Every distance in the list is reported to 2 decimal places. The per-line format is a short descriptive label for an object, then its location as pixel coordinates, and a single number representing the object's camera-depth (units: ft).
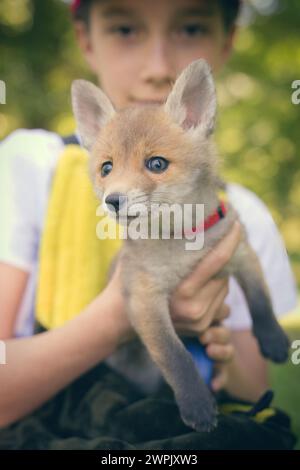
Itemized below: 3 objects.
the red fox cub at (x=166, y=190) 2.15
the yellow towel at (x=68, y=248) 2.59
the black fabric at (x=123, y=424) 2.32
